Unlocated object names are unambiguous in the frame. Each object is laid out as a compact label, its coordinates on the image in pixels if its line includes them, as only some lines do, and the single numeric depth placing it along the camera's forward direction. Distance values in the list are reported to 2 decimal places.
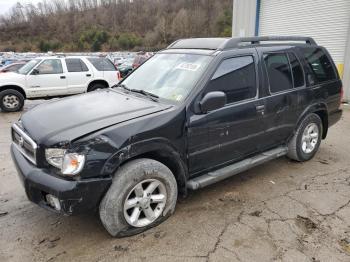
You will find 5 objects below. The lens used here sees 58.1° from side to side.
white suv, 9.80
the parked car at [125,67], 19.92
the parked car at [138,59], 18.20
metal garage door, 10.80
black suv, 2.73
